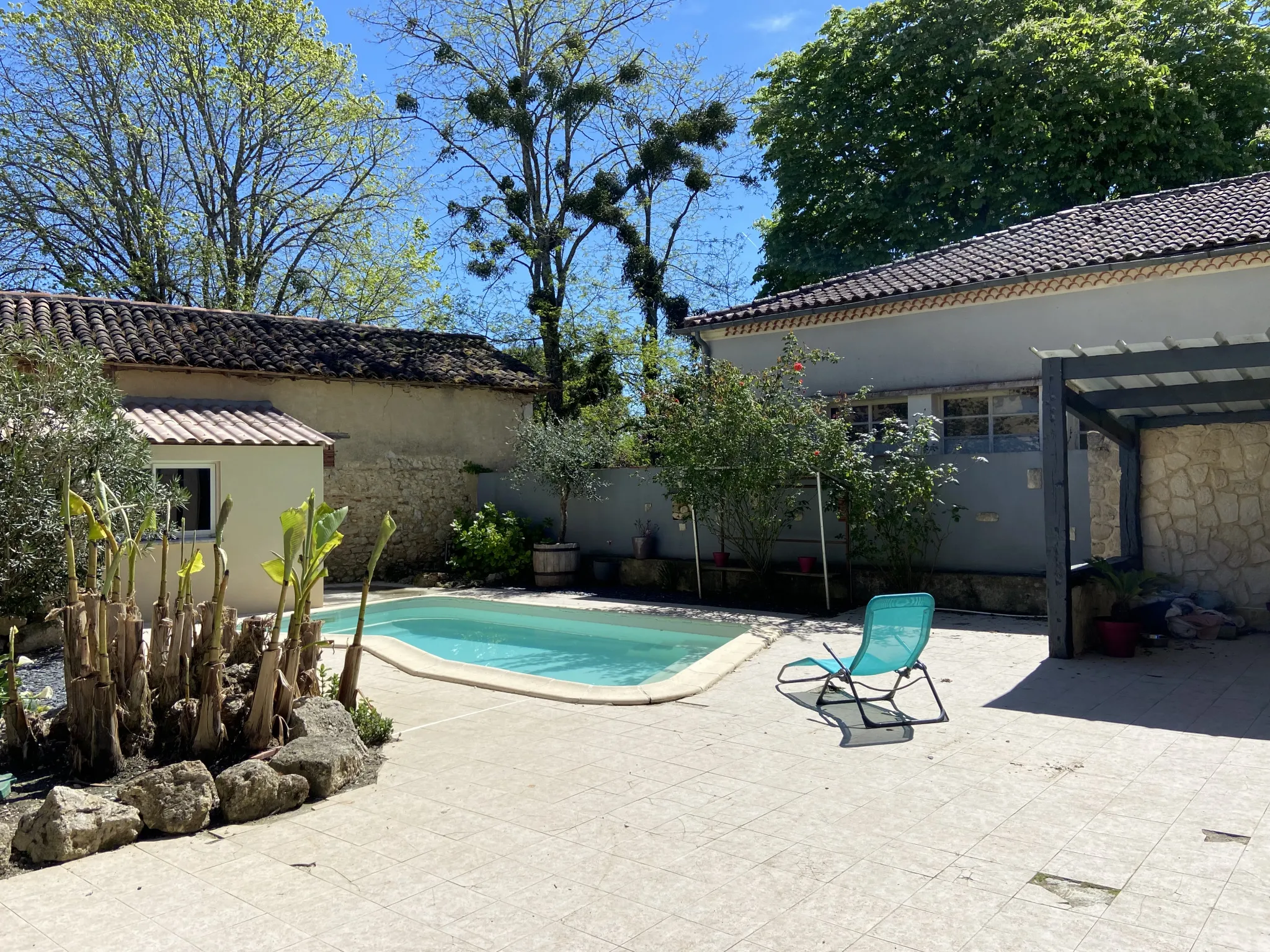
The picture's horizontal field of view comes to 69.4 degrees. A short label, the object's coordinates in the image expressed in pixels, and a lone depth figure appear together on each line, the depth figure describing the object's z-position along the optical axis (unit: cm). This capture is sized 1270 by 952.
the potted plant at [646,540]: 1569
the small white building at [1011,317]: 1212
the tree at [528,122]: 2447
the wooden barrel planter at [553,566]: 1580
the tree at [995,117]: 2092
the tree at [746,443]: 1249
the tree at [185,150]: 2439
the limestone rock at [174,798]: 460
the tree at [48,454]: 725
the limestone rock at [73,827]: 425
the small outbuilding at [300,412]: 1295
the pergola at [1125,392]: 787
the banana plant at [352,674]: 600
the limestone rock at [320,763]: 512
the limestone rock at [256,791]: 478
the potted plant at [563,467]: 1562
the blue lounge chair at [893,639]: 670
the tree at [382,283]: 2795
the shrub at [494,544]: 1666
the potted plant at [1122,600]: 873
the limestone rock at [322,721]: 554
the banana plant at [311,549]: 556
